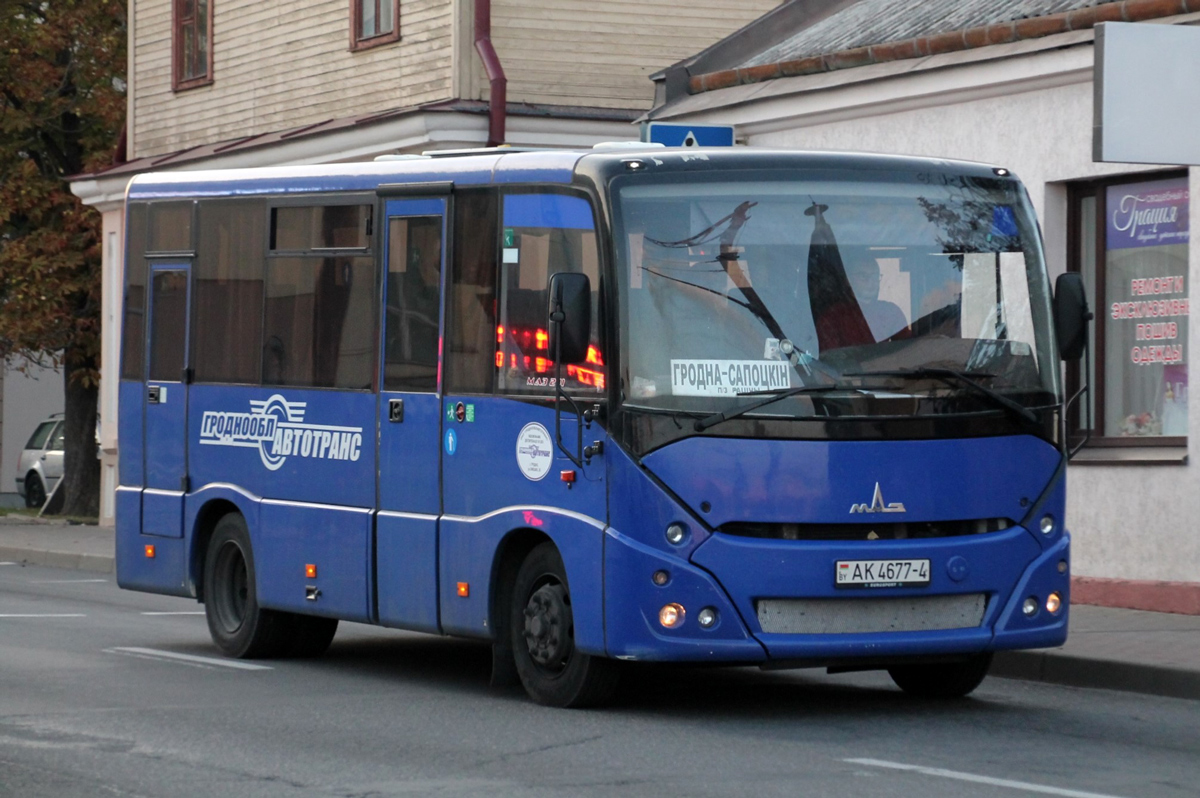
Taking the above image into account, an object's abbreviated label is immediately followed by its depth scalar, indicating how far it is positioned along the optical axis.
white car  42.22
